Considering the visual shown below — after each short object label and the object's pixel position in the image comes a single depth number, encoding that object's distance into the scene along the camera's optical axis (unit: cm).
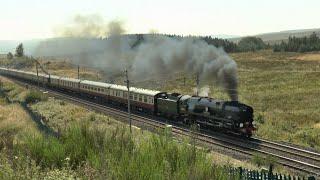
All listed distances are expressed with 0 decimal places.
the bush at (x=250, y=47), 18488
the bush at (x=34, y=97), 6157
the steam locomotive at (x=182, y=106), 3203
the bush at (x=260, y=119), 4169
